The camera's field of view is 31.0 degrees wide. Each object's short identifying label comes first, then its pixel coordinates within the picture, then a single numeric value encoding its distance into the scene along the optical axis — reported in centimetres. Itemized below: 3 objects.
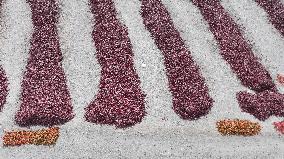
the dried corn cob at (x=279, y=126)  2844
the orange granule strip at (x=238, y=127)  2789
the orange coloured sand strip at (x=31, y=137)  2653
